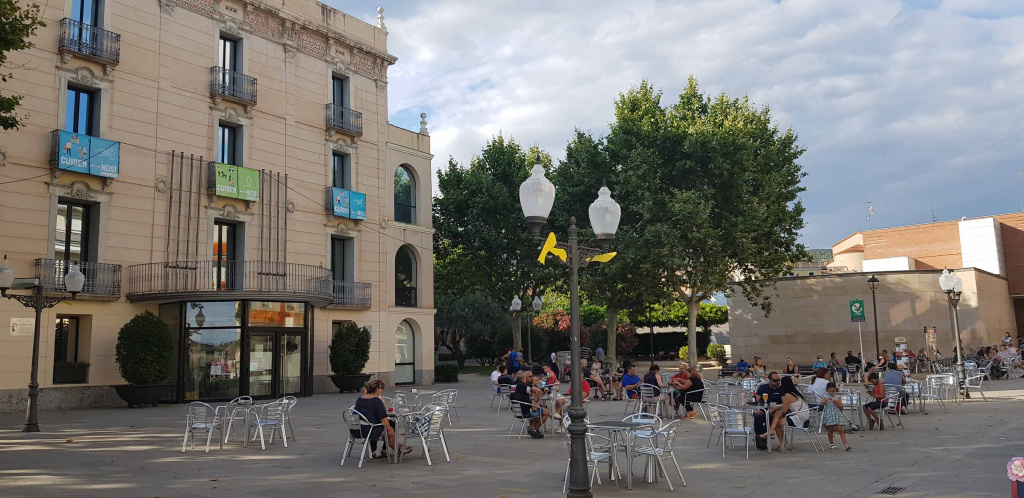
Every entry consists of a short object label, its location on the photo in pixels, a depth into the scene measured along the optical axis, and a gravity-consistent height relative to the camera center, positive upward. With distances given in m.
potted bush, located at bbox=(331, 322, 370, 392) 26.98 -0.47
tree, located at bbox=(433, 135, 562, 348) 36.50 +5.74
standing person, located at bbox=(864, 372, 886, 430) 14.05 -1.31
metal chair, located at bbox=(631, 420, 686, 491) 9.08 -1.42
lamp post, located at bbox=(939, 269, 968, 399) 22.16 +1.33
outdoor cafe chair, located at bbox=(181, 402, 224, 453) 12.07 -1.20
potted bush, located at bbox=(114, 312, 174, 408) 20.78 -0.31
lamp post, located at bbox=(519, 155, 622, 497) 7.95 +1.20
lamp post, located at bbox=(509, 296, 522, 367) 35.78 +0.40
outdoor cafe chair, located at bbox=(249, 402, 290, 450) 12.52 -1.22
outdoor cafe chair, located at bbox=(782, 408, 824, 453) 11.62 -1.57
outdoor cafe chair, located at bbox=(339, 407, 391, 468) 10.78 -1.29
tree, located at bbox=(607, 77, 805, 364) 29.89 +6.27
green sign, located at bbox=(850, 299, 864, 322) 34.12 +1.05
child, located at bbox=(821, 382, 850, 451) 11.93 -1.37
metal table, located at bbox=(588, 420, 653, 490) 9.18 -1.24
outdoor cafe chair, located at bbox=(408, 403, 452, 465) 10.91 -1.28
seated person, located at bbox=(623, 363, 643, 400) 17.62 -1.13
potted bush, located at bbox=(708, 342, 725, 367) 44.22 -1.09
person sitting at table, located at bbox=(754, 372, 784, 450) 11.85 -1.29
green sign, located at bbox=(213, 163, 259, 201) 24.75 +5.84
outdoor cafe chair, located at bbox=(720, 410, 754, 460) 11.30 -1.39
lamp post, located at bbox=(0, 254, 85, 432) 14.81 +1.23
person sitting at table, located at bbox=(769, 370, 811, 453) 11.62 -1.30
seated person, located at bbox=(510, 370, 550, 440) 13.58 -1.18
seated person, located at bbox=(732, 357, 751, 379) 23.45 -1.15
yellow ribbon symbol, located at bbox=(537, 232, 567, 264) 8.63 +1.13
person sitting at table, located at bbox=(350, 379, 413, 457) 10.83 -1.05
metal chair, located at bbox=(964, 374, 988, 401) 20.62 -1.57
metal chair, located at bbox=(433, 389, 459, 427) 15.12 -1.17
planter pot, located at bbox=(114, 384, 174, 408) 20.70 -1.26
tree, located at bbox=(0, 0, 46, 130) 11.36 +5.14
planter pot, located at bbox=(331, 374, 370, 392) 27.02 -1.38
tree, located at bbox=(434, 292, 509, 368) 46.38 +1.75
